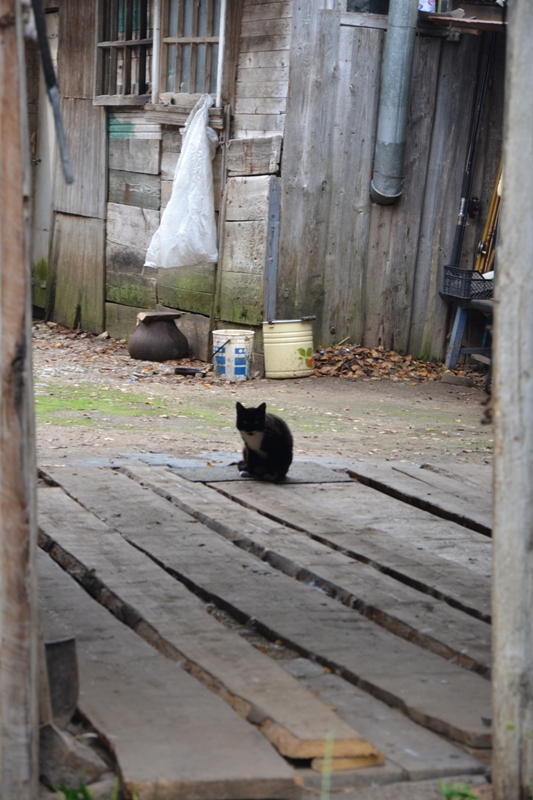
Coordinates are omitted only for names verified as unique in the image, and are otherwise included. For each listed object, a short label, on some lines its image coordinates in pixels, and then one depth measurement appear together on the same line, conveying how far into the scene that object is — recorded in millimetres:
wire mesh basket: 10758
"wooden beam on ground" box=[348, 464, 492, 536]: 5238
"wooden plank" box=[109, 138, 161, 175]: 11969
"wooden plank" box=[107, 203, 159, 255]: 12203
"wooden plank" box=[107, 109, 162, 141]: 11984
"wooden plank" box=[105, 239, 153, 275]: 12508
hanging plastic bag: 10836
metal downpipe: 10367
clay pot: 11500
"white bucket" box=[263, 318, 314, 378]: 10617
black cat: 5941
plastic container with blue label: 10633
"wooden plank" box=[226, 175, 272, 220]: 10508
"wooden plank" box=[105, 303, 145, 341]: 12812
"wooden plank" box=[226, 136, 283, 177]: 10406
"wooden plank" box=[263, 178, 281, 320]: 10477
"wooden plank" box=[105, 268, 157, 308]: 12445
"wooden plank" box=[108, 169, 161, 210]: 12047
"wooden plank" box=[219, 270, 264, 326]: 10758
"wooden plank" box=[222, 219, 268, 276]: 10633
